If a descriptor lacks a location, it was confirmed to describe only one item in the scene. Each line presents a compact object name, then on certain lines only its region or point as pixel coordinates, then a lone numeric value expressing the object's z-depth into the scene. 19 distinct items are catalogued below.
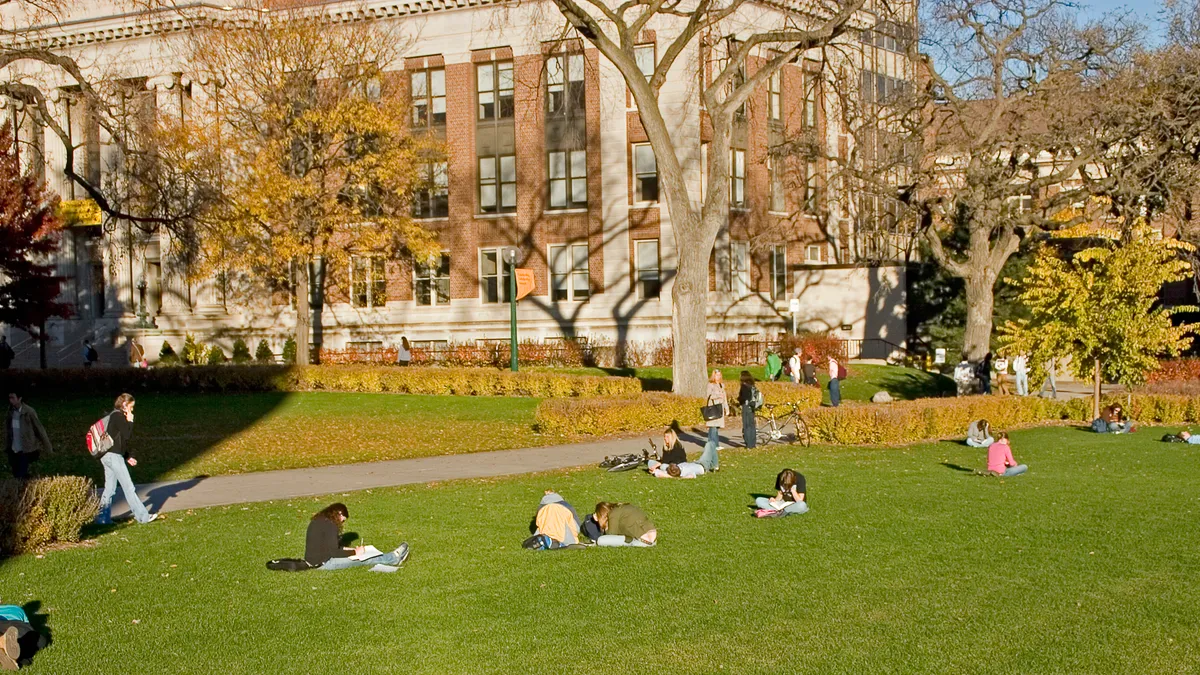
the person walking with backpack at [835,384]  35.19
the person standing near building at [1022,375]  38.22
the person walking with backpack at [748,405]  26.44
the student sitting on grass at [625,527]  15.30
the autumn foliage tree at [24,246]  41.84
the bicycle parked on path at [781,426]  27.81
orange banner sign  47.03
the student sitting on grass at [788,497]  17.38
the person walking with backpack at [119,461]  17.44
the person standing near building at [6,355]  51.19
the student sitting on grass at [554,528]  15.27
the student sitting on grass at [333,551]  14.16
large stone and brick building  51.81
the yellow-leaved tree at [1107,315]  31.61
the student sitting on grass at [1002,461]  21.31
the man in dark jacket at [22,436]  20.28
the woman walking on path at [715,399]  23.03
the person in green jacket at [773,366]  39.81
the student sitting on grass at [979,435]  26.95
